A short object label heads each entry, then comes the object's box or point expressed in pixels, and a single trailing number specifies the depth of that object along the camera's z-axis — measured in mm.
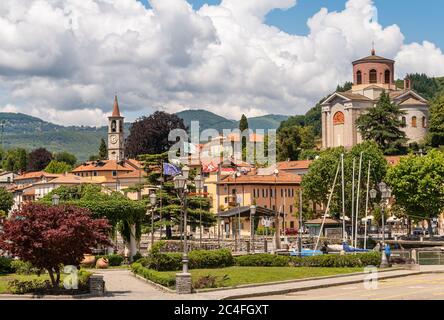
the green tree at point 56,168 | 191250
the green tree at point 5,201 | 140000
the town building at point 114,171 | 148750
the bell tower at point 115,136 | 189125
